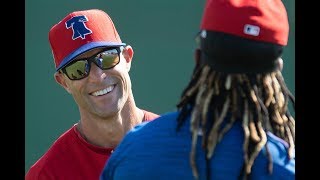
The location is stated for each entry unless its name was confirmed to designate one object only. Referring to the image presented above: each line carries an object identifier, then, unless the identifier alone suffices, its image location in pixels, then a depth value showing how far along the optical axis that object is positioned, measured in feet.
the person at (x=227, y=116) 17.12
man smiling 28.30
